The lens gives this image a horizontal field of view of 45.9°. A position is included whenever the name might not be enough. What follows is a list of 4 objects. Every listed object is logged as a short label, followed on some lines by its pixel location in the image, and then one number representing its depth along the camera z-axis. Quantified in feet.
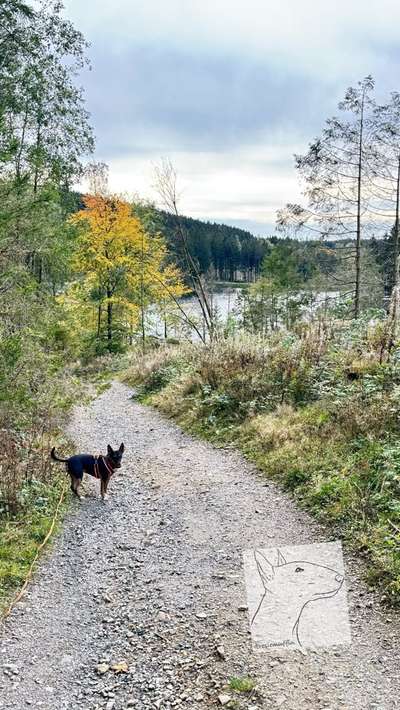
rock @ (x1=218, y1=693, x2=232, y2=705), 9.69
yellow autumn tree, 71.92
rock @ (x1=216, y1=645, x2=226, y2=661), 10.97
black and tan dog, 19.54
